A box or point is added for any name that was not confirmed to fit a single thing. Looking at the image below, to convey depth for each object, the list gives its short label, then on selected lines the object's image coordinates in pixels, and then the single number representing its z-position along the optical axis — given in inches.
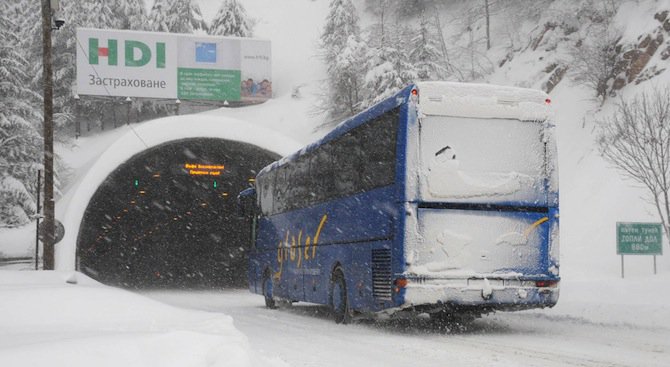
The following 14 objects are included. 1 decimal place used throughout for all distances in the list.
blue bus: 535.2
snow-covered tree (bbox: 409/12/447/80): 2215.8
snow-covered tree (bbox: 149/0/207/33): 3346.5
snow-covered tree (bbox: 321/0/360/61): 3083.2
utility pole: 898.7
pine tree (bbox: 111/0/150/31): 3248.0
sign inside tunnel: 1509.6
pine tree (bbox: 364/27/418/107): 2188.7
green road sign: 937.5
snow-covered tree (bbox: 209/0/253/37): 3388.3
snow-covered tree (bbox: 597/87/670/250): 1080.8
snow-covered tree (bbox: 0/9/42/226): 1790.1
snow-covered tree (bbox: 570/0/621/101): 1640.0
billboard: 2394.2
